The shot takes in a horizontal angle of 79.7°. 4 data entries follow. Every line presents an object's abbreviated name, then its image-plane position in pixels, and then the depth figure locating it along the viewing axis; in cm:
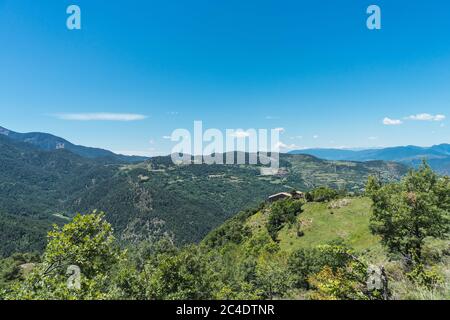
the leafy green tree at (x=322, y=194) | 9962
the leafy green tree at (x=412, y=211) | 2227
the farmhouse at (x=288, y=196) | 12269
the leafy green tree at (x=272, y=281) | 4347
